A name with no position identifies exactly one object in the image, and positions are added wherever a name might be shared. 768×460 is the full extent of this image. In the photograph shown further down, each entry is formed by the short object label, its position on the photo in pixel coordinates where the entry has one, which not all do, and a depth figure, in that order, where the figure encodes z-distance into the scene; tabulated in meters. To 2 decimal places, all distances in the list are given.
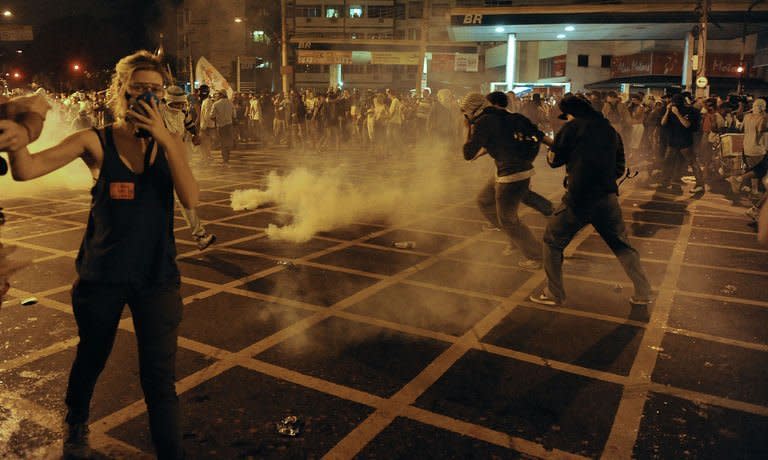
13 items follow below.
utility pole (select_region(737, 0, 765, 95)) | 22.25
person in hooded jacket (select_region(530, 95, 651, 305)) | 4.82
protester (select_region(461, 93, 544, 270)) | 6.06
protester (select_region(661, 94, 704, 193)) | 11.30
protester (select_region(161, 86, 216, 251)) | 6.68
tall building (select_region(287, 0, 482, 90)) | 61.70
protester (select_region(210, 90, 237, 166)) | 14.86
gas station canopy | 23.12
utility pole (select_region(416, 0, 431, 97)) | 24.38
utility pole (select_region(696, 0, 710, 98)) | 19.48
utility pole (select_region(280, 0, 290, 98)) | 25.99
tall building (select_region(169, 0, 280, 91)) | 39.88
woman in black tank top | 2.47
